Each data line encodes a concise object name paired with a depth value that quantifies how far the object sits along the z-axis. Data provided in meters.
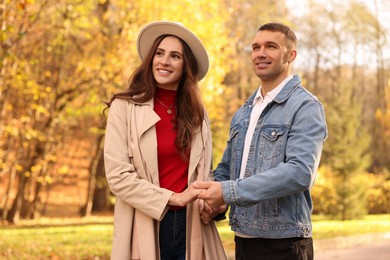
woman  3.34
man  3.15
